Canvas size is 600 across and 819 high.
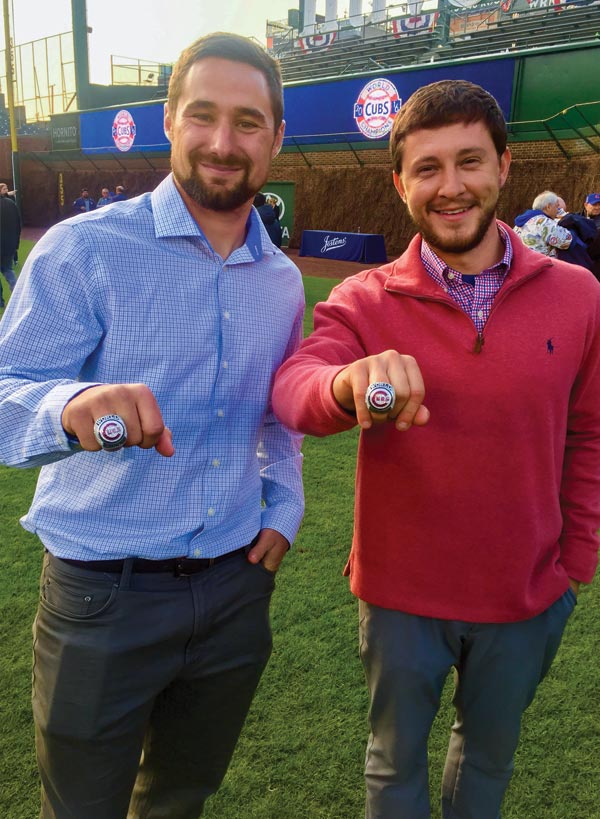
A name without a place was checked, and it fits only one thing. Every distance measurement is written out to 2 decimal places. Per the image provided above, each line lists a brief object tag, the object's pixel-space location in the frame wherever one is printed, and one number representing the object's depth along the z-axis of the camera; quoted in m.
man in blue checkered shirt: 1.49
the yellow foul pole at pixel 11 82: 21.41
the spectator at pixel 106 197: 21.78
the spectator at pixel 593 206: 8.23
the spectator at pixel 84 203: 25.52
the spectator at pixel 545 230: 6.98
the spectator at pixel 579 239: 7.18
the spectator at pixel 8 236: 11.54
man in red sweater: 1.61
